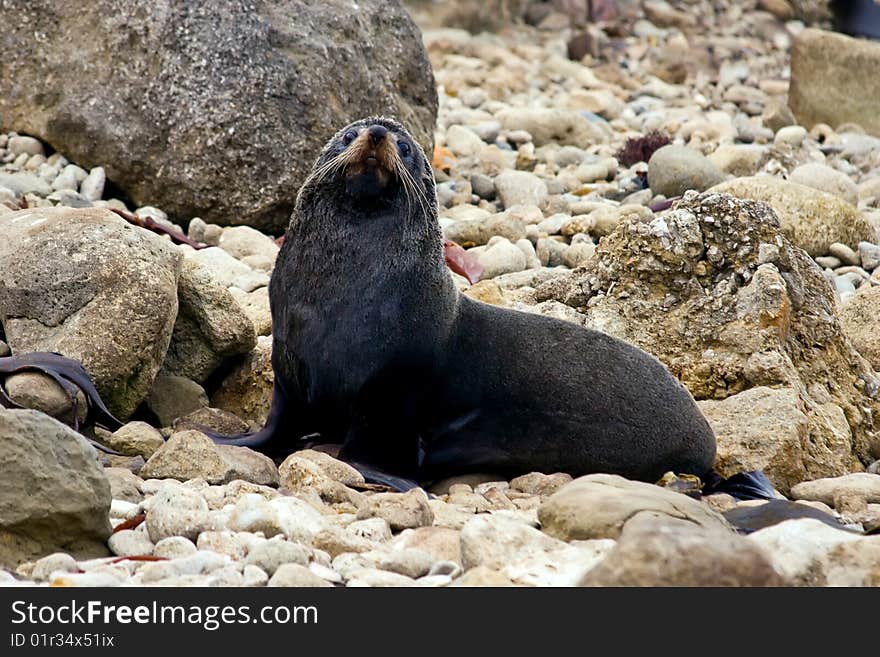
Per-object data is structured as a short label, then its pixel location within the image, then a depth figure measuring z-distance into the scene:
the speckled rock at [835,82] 37.06
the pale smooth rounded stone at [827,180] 28.52
